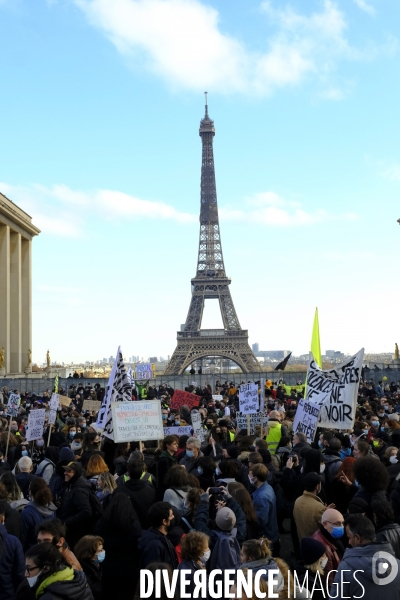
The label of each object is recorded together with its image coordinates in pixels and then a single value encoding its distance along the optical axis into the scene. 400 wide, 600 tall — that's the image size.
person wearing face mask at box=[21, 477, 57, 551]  6.93
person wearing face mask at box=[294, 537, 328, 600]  5.24
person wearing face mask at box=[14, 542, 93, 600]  4.81
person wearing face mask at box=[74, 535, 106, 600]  5.86
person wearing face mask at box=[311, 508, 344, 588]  5.81
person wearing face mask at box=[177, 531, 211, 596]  5.45
